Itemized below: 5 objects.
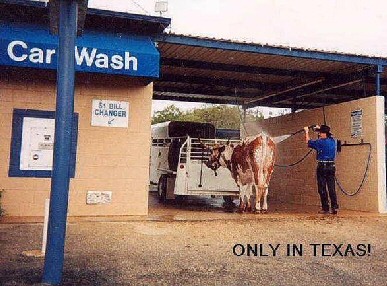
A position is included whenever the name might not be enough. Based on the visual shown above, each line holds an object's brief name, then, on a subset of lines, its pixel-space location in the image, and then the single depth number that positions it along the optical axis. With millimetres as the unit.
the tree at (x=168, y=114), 55875
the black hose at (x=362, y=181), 12365
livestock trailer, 12547
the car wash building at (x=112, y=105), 9836
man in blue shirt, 11784
